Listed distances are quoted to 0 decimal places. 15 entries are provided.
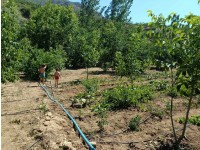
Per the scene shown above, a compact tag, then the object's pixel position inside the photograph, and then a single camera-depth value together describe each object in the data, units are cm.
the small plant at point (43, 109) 565
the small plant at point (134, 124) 482
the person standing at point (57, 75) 944
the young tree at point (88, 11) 2952
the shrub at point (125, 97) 628
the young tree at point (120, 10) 3237
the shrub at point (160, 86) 828
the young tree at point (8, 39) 414
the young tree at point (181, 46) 328
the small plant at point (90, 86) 735
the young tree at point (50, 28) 1636
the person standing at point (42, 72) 982
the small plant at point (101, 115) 478
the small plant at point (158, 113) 559
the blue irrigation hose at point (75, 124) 381
